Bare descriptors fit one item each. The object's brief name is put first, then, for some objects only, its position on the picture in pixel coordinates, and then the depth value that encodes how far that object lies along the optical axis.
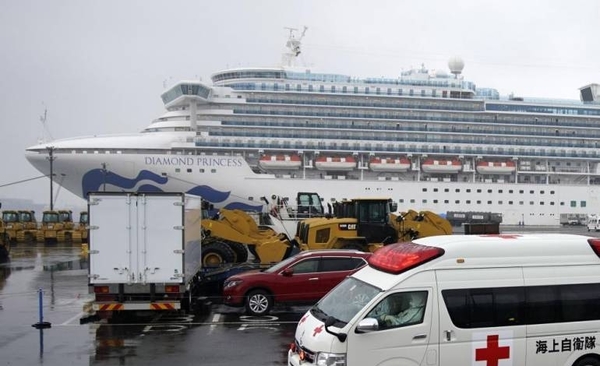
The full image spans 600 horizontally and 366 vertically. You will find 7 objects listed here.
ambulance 5.29
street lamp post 36.71
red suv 10.94
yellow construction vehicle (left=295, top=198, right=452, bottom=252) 17.48
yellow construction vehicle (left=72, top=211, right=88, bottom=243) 31.69
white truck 10.07
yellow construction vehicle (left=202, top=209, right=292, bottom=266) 17.02
